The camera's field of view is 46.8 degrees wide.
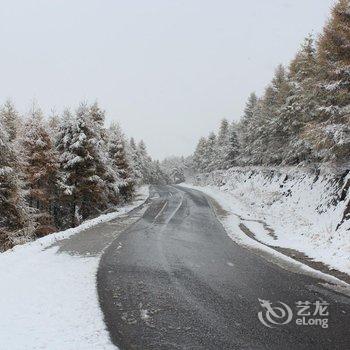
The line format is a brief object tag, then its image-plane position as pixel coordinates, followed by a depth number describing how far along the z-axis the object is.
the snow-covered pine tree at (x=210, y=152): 77.08
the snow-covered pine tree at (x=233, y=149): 59.34
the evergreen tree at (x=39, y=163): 25.43
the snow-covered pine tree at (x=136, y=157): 68.93
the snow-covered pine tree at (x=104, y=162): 28.59
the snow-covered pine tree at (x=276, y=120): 33.47
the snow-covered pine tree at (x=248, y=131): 47.63
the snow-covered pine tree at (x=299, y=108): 27.02
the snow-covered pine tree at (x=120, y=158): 38.19
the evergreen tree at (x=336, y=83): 17.05
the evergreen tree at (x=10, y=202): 18.31
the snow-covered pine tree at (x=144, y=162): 79.78
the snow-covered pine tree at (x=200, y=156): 90.01
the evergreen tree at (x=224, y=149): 60.50
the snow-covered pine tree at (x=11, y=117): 36.64
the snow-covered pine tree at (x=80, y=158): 27.22
